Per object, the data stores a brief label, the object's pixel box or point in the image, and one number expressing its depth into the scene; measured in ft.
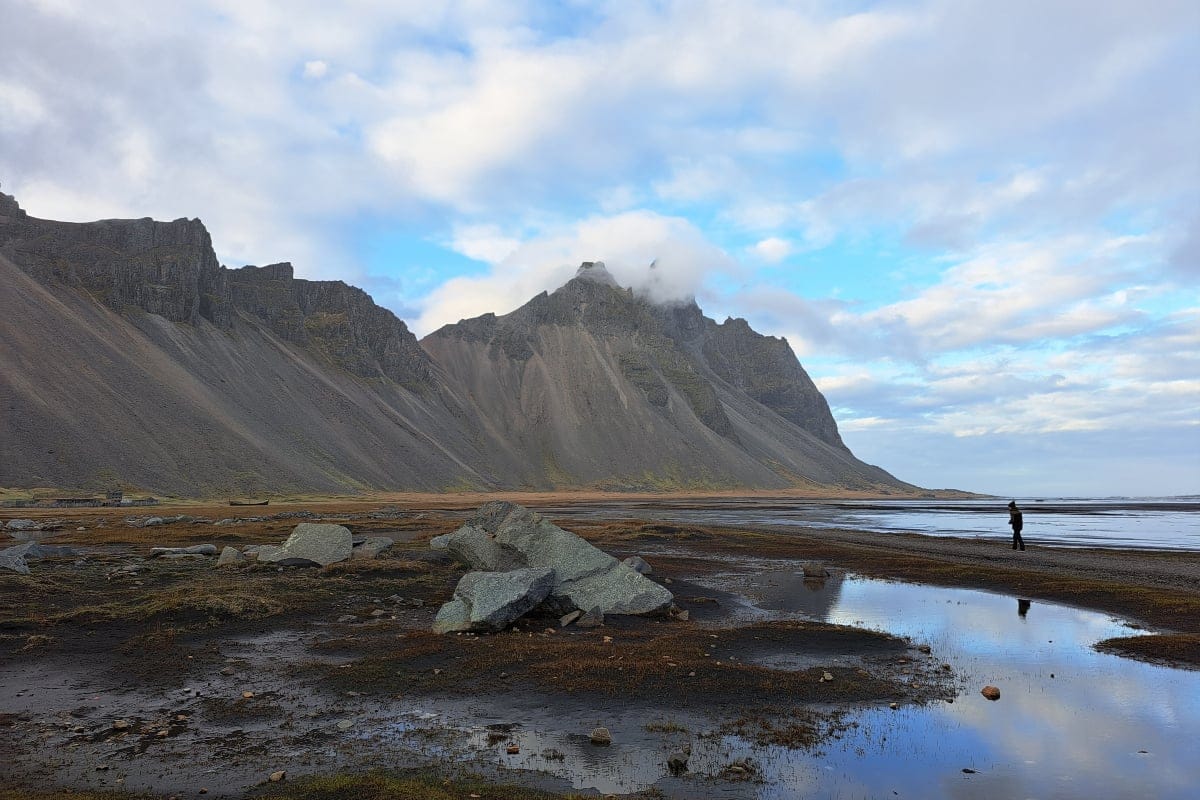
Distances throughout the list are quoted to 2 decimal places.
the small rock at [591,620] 67.36
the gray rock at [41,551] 93.24
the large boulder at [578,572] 72.08
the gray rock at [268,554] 97.30
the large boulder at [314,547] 97.91
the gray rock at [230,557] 96.07
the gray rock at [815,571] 107.34
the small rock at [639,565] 92.58
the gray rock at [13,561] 82.12
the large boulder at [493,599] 62.23
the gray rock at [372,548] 108.68
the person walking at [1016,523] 153.97
